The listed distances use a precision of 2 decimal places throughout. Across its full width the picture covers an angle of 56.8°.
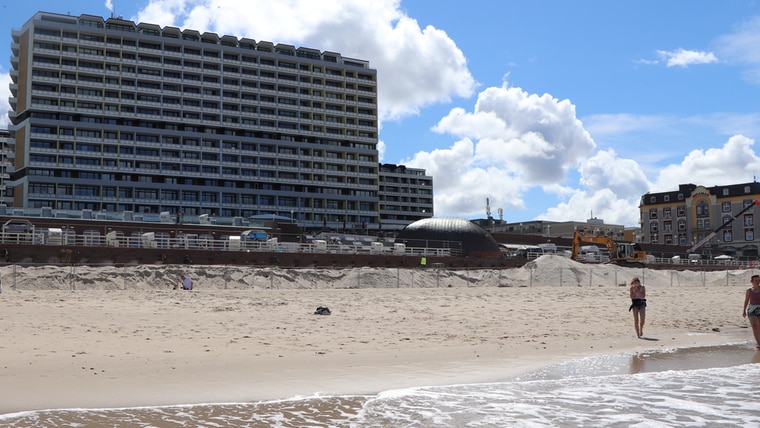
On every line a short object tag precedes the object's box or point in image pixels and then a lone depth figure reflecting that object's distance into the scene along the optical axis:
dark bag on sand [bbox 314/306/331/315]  24.23
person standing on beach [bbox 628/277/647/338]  20.56
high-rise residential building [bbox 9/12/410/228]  107.75
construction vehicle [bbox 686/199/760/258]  115.89
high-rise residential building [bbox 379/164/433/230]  153.62
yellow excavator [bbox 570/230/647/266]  73.56
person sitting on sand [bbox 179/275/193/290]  34.78
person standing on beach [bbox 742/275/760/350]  18.34
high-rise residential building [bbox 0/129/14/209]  141.11
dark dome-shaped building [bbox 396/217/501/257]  73.28
